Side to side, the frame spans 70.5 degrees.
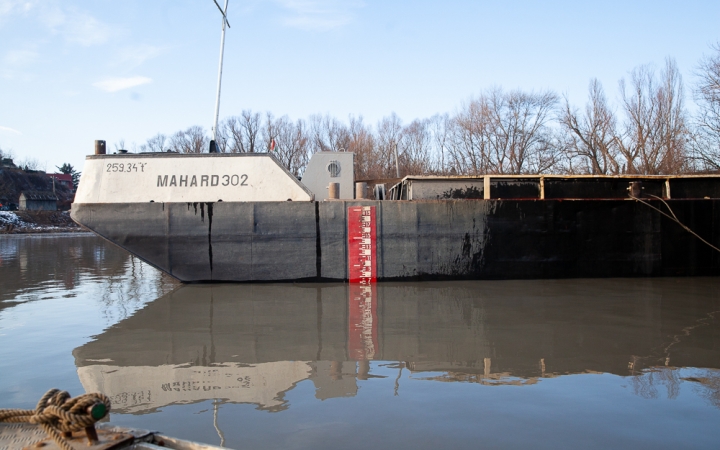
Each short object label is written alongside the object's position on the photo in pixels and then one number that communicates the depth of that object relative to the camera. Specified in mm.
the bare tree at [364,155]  34562
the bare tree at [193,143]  52234
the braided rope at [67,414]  2197
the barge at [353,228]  9398
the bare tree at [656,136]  21094
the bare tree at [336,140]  40259
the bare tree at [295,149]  43938
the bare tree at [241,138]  48438
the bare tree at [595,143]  24938
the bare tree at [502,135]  31234
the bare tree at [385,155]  34594
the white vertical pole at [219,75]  10668
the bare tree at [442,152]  33969
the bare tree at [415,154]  35403
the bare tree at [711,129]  18141
